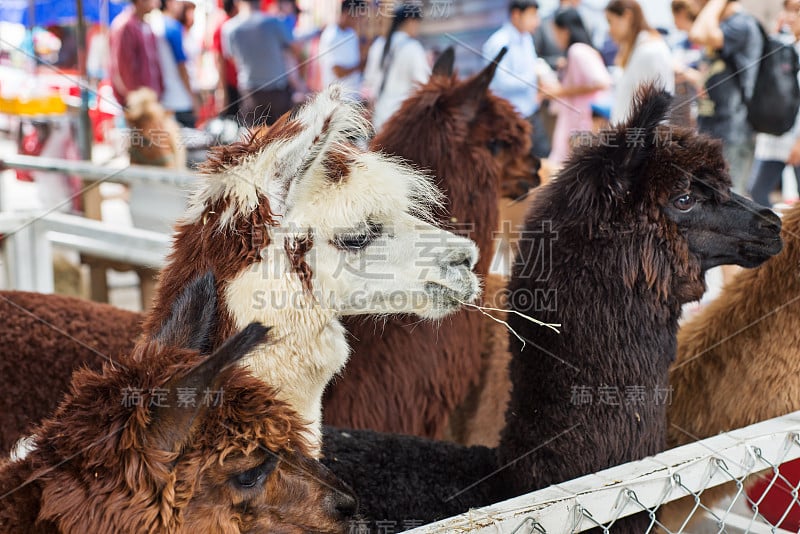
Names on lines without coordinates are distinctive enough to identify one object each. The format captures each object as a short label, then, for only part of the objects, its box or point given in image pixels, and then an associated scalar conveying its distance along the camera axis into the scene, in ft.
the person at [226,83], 22.75
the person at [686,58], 17.58
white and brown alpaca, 5.65
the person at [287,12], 23.08
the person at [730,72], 15.60
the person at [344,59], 19.17
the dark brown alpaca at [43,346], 8.10
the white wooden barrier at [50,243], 12.14
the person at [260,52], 21.07
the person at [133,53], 19.65
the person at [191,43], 24.97
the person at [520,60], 16.74
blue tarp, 22.31
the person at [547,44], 23.43
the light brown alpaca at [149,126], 16.76
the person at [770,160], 16.99
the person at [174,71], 21.07
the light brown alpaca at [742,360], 7.52
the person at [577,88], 17.44
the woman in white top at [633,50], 14.39
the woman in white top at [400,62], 15.60
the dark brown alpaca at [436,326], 8.61
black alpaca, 6.59
